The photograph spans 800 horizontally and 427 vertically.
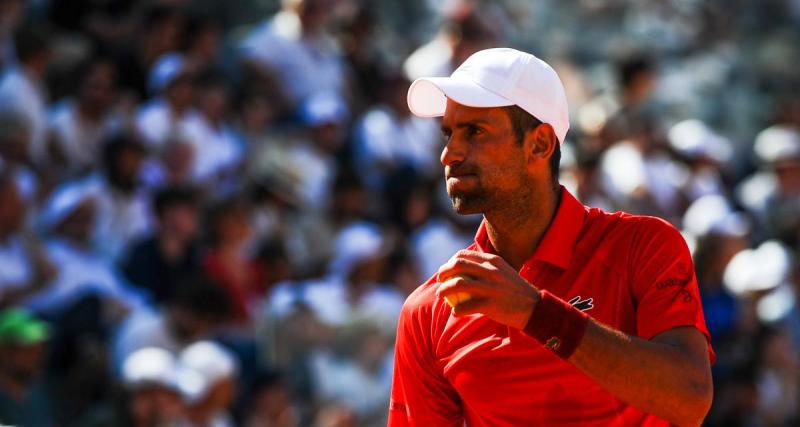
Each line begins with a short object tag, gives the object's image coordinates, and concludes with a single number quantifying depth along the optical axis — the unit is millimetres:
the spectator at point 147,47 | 18578
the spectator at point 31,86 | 16656
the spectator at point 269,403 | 15164
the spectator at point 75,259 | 14969
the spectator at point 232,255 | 16203
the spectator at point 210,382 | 13945
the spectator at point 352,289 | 16641
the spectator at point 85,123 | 17062
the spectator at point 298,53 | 20547
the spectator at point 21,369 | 13289
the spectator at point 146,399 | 13445
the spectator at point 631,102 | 22422
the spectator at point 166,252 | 15883
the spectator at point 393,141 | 20312
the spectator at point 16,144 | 16187
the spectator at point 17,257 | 14656
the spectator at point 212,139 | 18328
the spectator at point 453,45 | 22219
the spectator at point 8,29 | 17531
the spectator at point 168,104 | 17906
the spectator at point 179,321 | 14500
